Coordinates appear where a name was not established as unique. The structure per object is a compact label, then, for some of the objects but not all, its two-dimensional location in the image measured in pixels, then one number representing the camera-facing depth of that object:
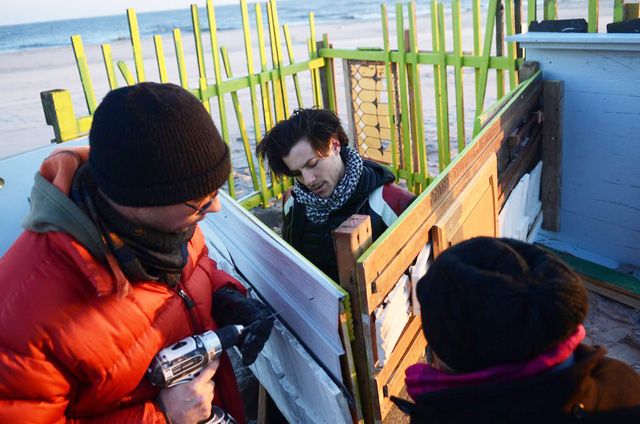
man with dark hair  2.72
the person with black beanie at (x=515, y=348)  1.12
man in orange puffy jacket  1.41
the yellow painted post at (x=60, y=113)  3.83
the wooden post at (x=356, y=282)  1.84
